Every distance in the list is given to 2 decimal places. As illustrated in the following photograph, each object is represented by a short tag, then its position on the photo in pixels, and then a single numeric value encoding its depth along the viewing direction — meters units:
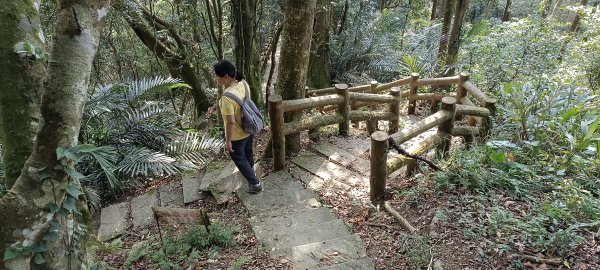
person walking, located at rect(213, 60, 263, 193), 4.08
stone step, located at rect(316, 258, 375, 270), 3.19
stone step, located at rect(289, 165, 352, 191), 4.89
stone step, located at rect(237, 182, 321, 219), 4.34
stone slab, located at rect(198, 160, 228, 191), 5.08
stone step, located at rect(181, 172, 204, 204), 5.02
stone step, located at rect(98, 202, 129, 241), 4.64
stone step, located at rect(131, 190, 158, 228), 4.78
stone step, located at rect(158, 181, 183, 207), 5.10
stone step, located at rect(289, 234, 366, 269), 3.33
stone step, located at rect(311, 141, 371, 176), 5.61
